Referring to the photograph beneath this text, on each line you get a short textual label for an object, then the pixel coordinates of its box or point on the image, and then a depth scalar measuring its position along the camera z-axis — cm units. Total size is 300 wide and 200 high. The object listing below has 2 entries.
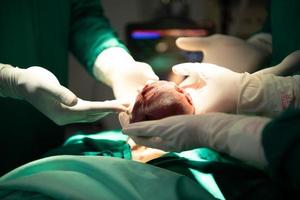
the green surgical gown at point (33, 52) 133
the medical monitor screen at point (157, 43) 186
